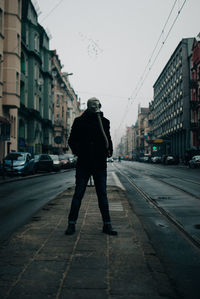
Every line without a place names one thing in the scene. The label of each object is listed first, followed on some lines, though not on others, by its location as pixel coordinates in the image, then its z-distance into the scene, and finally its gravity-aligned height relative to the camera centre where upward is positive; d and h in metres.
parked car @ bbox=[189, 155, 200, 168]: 36.40 -0.58
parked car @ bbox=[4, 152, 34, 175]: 21.36 -0.42
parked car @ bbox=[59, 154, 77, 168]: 36.78 -0.44
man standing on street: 4.57 +0.05
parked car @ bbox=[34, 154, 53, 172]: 26.61 -0.48
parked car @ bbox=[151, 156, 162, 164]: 66.29 -0.65
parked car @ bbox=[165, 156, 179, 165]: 53.03 -0.52
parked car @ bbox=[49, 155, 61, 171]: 29.59 -0.54
